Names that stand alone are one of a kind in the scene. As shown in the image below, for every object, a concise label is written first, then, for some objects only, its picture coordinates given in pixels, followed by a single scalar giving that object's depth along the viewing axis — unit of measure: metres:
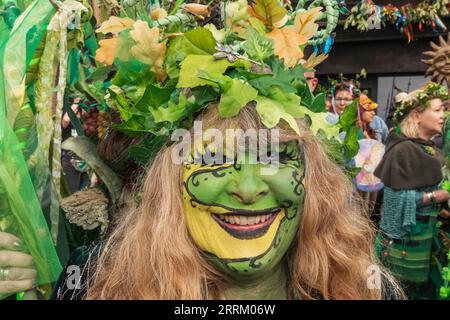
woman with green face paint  1.18
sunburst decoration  3.13
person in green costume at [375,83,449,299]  3.01
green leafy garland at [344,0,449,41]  5.45
